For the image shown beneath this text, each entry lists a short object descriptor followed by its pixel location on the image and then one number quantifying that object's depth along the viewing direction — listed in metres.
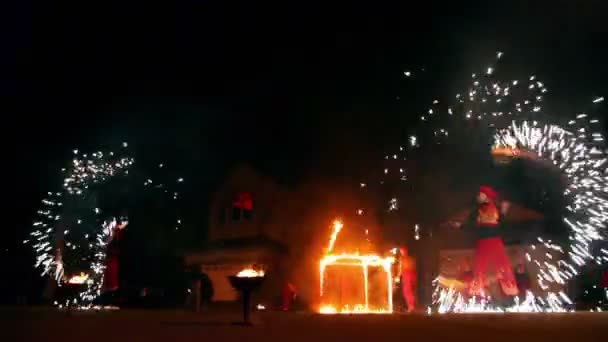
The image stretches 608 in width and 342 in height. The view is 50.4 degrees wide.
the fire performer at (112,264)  20.34
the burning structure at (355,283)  17.95
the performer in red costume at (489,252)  16.94
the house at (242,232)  26.33
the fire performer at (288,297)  21.95
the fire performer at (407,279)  18.05
